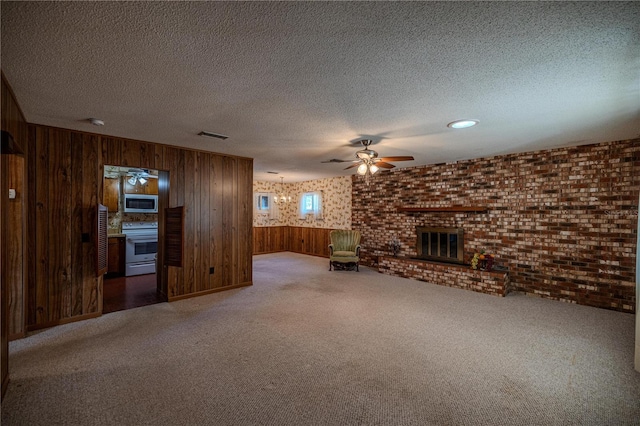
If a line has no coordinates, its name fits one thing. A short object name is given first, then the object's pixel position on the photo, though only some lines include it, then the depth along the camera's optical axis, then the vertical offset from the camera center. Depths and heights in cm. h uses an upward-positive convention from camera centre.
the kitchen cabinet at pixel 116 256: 589 -97
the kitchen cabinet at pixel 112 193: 618 +37
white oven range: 599 -81
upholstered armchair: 671 -95
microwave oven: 618 +15
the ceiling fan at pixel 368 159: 396 +74
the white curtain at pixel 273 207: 986 +12
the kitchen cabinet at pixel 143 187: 627 +51
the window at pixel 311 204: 899 +21
